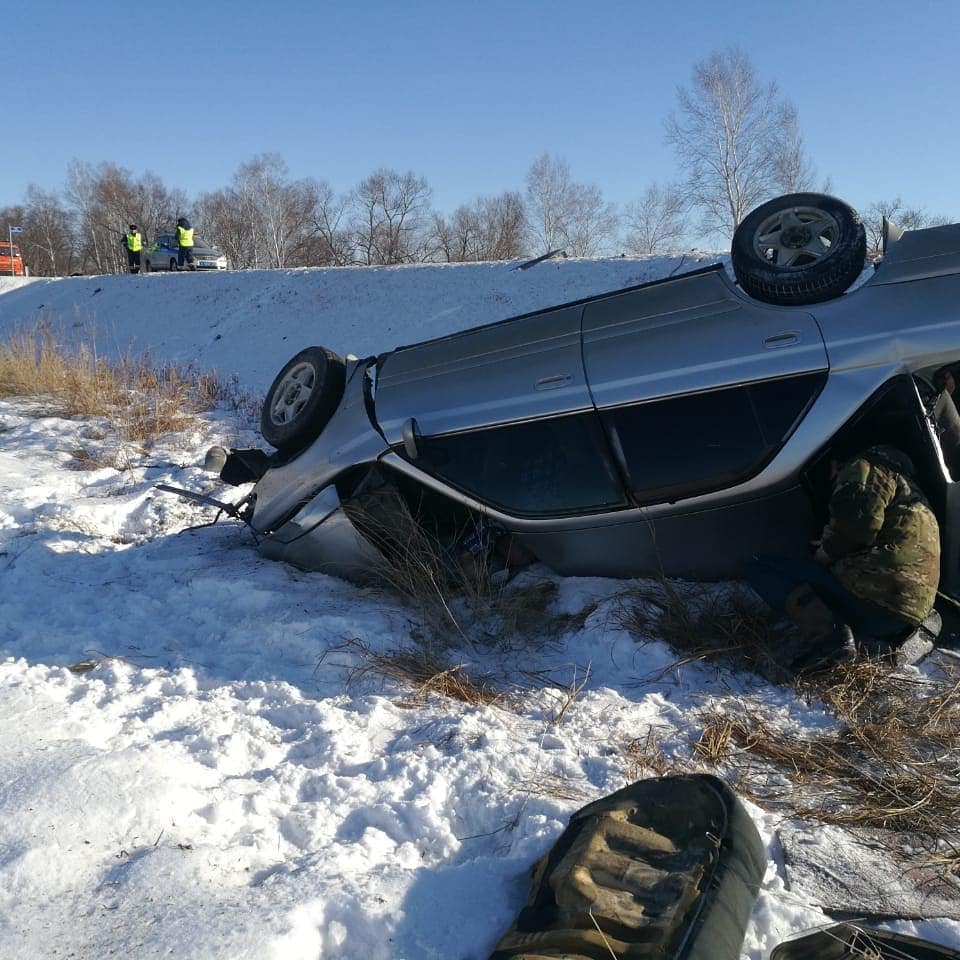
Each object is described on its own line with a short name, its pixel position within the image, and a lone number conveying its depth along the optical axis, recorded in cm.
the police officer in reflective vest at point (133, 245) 2503
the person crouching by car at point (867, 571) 305
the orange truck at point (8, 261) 3212
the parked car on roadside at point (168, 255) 2533
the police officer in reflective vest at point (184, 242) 2414
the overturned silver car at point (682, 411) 321
